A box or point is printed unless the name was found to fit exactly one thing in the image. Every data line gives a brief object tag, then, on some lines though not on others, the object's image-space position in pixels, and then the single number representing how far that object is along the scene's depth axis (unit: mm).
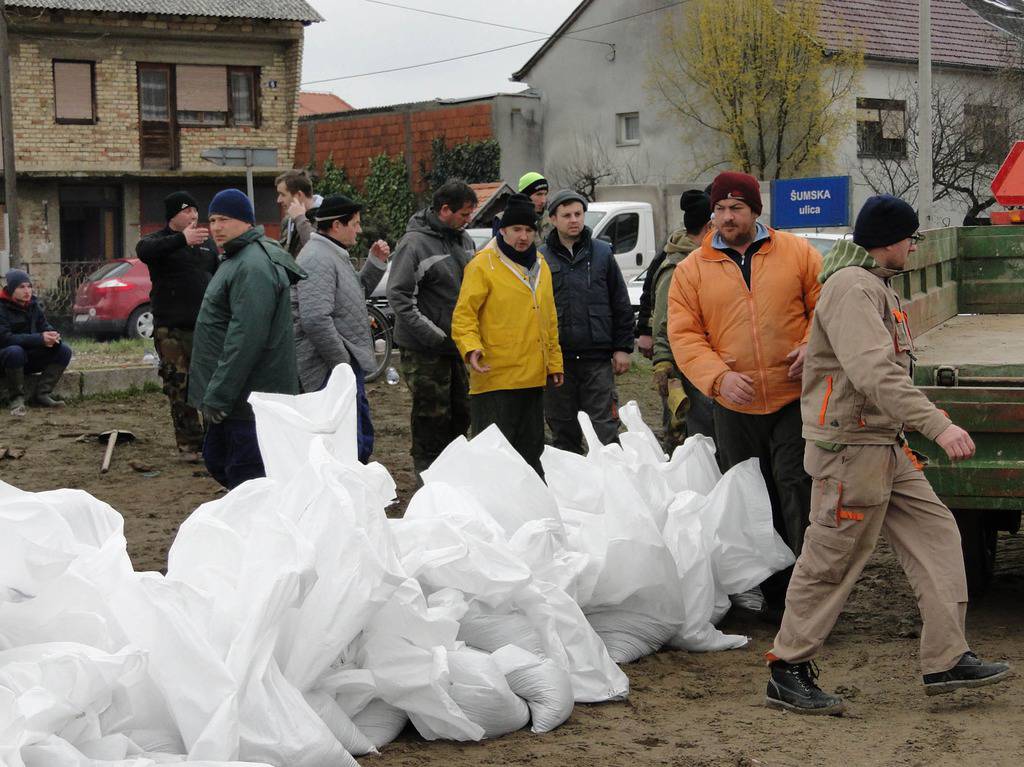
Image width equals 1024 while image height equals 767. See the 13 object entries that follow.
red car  21047
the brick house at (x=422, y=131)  34625
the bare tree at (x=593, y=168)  34469
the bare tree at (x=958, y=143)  31500
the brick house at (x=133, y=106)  32594
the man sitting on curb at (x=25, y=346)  11212
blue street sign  20625
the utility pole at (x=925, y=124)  19609
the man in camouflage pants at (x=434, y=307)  7445
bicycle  13557
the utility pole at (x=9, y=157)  24000
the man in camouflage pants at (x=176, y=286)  9023
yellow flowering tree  30516
